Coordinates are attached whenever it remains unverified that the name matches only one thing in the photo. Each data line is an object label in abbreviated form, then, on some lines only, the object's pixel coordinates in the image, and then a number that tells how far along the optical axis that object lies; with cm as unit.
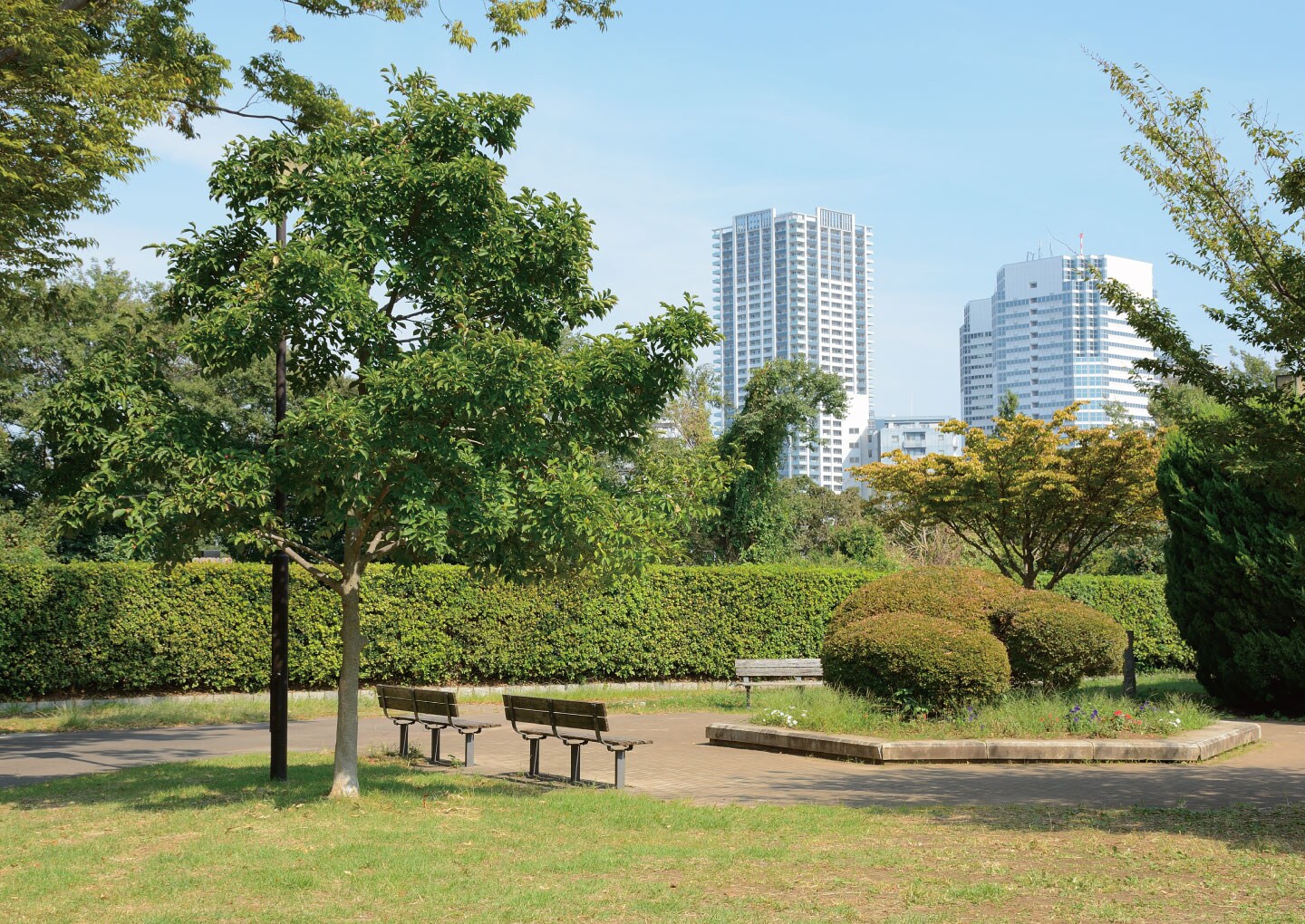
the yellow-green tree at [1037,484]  2328
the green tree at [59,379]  3200
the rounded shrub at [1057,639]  1520
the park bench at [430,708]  1319
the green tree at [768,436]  3288
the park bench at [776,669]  2130
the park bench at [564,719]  1174
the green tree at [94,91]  1216
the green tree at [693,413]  5244
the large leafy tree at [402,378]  920
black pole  1119
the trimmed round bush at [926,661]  1429
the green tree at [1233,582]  1720
